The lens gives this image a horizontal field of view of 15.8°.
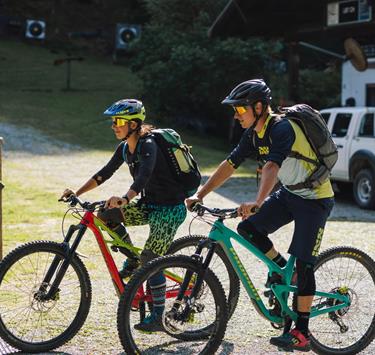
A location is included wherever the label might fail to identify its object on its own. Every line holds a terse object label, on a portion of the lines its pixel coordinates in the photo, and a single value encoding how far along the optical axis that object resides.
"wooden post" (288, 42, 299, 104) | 33.13
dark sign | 29.55
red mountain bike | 8.69
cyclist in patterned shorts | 8.94
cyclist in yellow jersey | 8.36
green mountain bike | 8.22
